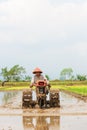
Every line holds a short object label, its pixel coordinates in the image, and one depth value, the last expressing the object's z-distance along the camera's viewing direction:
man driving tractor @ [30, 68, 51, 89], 16.70
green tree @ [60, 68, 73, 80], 97.19
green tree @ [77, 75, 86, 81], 78.64
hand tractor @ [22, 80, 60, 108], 16.34
